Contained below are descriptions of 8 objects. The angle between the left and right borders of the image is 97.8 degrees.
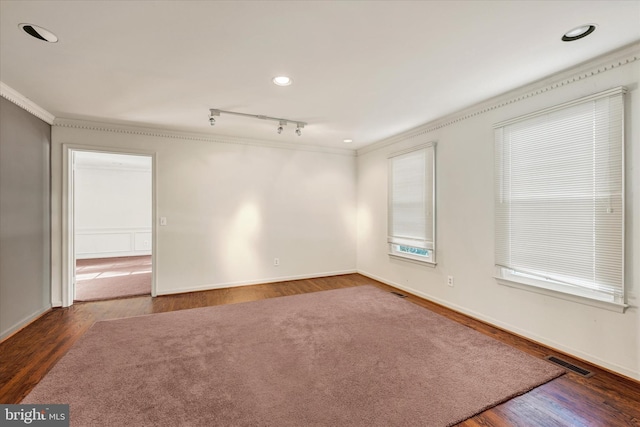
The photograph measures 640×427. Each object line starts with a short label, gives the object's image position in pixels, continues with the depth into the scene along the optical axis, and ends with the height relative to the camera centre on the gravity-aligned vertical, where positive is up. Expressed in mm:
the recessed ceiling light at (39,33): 1823 +1231
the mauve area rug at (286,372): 1717 -1218
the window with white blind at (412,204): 3939 +157
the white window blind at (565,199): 2180 +136
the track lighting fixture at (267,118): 3386 +1264
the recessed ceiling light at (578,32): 1866 +1252
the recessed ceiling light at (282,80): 2578 +1261
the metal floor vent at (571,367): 2172 -1240
